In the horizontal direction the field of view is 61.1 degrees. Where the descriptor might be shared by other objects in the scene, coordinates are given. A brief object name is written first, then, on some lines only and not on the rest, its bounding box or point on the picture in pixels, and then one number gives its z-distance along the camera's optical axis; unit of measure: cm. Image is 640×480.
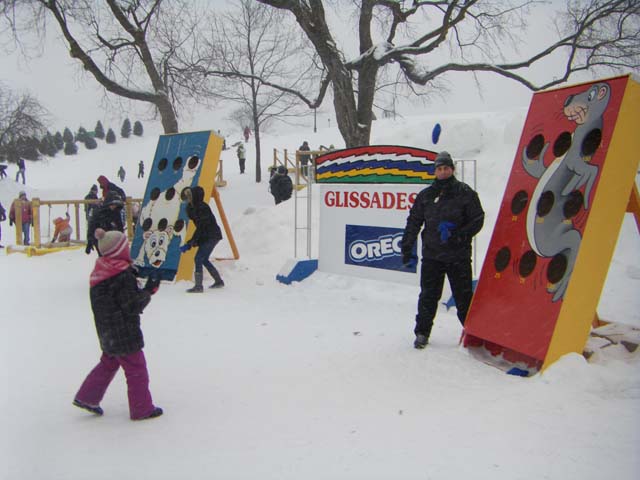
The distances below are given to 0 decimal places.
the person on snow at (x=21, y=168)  3069
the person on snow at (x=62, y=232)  1331
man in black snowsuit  482
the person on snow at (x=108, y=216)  773
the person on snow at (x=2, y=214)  1676
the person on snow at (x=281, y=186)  1554
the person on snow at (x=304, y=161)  2338
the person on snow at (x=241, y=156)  3247
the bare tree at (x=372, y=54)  1308
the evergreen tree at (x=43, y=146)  3530
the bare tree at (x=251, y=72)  1844
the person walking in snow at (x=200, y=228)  828
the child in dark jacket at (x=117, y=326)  360
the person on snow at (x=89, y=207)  1368
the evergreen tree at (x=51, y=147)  3840
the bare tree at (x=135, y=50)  1566
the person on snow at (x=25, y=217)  1429
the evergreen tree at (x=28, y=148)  3103
